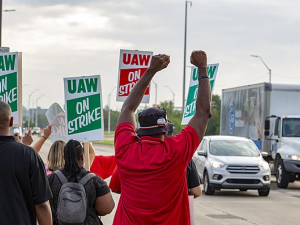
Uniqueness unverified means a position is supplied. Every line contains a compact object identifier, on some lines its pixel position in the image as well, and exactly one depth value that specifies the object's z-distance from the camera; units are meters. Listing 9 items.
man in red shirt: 4.05
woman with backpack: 5.56
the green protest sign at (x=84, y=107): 8.70
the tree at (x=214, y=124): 74.32
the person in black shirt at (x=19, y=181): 4.34
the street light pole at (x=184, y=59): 46.09
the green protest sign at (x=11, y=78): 9.77
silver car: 18.75
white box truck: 22.11
